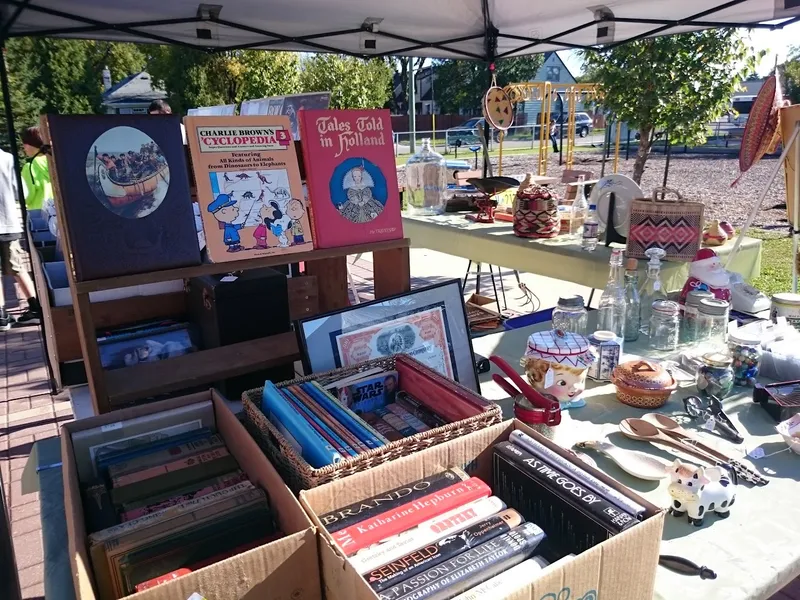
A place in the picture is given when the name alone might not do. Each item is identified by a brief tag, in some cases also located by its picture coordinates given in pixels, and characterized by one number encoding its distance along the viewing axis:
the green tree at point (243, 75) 12.77
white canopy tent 2.82
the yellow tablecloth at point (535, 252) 2.97
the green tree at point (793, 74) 21.53
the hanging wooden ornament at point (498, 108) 4.11
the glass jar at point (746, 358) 1.68
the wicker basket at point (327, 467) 0.94
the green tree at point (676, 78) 5.46
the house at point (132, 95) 17.14
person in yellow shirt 4.83
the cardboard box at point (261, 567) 0.75
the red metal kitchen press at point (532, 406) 1.29
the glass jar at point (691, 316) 1.98
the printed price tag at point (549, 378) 1.54
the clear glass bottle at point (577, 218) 3.49
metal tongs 1.43
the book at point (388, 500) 0.90
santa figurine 2.18
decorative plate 3.00
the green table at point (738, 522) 0.98
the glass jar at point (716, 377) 1.58
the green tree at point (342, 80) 13.16
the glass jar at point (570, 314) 1.84
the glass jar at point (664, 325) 1.90
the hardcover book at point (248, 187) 1.39
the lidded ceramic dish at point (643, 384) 1.56
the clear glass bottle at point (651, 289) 1.92
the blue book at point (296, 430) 1.01
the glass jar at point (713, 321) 1.93
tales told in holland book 1.53
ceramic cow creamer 1.12
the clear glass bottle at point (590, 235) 3.04
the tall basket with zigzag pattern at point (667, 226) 2.60
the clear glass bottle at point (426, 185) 4.41
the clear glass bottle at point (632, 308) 2.02
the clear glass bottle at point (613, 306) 1.94
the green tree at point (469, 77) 30.03
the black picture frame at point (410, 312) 1.42
